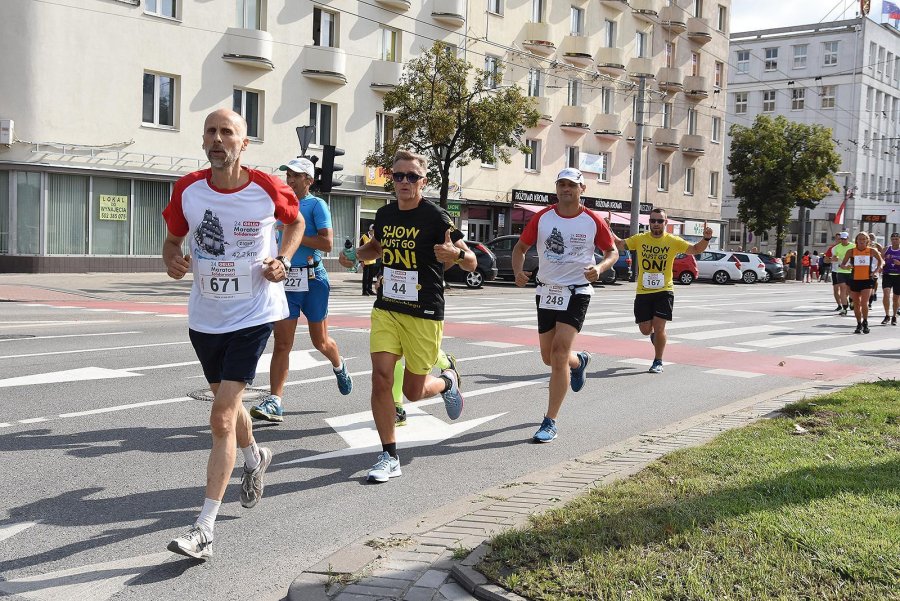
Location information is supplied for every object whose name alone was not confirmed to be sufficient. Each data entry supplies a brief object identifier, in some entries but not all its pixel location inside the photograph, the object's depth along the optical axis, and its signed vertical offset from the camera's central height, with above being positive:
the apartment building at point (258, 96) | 26.84 +5.06
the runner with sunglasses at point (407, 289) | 6.00 -0.24
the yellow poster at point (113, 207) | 28.62 +1.07
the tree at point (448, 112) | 28.80 +4.17
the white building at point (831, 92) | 80.38 +14.42
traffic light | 18.30 +1.55
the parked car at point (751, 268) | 46.91 -0.33
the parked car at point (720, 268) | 46.19 -0.39
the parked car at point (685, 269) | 40.96 -0.43
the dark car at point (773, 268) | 50.12 -0.34
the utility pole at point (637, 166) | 38.47 +3.62
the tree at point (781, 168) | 54.00 +5.20
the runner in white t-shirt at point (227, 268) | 4.64 -0.10
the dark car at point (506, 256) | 31.44 -0.03
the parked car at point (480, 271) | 29.62 -0.55
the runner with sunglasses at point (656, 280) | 11.55 -0.25
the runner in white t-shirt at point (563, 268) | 7.48 -0.09
